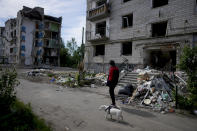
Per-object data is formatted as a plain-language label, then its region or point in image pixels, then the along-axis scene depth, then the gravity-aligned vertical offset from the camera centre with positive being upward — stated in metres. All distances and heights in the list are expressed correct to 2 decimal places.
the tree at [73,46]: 56.39 +7.58
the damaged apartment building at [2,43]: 46.03 +7.23
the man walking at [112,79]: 5.67 -0.61
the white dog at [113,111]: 4.19 -1.46
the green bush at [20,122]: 3.04 -1.39
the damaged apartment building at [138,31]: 12.77 +3.81
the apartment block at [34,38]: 37.03 +7.28
